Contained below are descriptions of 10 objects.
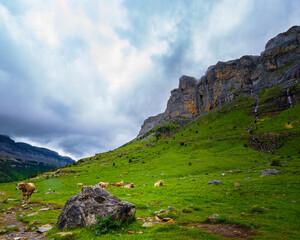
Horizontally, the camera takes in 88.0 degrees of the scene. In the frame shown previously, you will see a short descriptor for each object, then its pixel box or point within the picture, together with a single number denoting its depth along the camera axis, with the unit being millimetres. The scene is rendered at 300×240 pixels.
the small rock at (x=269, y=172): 29956
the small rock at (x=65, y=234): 10100
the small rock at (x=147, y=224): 11636
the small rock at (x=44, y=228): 11367
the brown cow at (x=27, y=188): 24125
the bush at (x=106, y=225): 10727
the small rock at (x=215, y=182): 26748
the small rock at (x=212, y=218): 12202
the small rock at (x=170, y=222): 11850
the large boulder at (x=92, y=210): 11688
